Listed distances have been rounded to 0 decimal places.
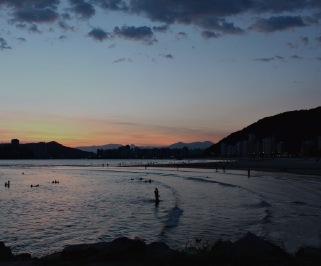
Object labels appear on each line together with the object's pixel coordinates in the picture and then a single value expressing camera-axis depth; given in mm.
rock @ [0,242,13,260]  19156
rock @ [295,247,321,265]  14763
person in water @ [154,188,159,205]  52803
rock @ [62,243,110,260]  17203
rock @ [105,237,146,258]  17391
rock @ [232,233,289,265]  15594
